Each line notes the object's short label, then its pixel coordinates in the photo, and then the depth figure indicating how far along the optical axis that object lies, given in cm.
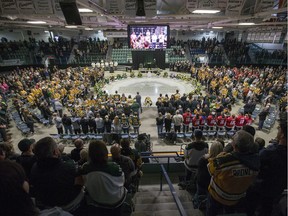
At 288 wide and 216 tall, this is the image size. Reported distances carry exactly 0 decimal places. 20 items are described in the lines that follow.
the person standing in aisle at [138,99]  1402
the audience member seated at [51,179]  237
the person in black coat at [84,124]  1041
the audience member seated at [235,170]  261
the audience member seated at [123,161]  341
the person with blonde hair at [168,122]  1030
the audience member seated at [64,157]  362
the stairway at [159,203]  399
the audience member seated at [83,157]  368
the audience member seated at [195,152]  422
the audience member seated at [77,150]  436
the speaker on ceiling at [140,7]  801
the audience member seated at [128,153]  399
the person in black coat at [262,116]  1111
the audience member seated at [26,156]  318
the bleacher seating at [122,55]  2994
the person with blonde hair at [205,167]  337
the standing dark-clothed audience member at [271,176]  274
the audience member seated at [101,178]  254
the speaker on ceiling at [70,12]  676
